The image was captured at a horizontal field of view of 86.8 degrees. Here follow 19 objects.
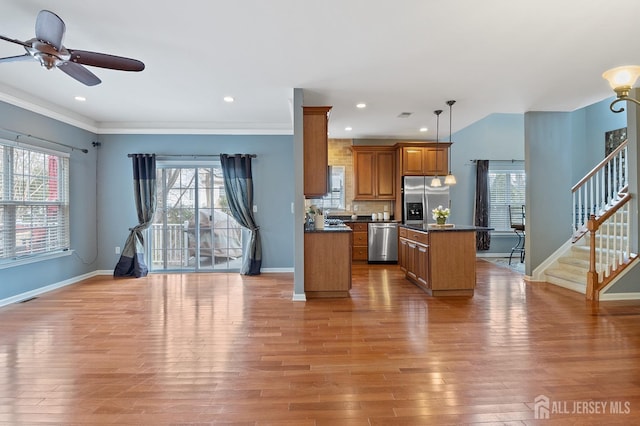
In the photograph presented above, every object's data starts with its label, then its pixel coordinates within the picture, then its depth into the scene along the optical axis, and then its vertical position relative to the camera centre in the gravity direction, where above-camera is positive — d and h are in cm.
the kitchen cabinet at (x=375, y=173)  727 +83
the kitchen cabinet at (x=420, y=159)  701 +108
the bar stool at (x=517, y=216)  790 -13
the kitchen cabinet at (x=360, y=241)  703 -62
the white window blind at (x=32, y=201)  423 +17
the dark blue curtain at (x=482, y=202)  774 +20
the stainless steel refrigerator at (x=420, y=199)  700 +25
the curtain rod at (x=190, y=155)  595 +101
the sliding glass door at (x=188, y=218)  605 -10
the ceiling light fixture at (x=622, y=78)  195 +78
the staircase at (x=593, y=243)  423 -48
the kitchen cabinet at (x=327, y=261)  435 -64
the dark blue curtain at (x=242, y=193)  592 +34
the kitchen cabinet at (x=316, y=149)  441 +82
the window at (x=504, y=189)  791 +51
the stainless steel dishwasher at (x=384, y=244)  696 -67
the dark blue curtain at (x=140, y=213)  575 +0
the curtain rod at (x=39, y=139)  428 +103
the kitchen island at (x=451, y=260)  438 -64
